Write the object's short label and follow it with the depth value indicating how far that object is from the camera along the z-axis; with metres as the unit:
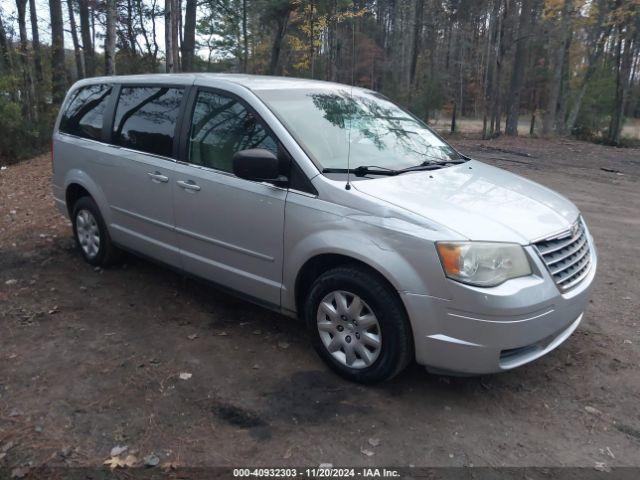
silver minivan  2.95
